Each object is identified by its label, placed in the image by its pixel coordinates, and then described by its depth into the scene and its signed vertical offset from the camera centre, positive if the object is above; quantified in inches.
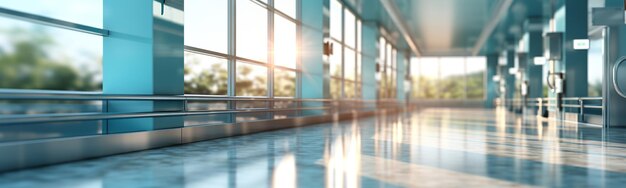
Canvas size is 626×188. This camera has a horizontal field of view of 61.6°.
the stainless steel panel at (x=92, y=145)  202.5 -25.2
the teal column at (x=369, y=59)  1011.9 +65.8
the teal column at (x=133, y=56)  293.4 +21.0
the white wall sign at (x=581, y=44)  611.2 +58.2
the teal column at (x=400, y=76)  1537.9 +51.1
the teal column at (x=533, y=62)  956.6 +58.9
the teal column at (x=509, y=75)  1421.0 +51.2
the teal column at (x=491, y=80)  1782.7 +46.5
